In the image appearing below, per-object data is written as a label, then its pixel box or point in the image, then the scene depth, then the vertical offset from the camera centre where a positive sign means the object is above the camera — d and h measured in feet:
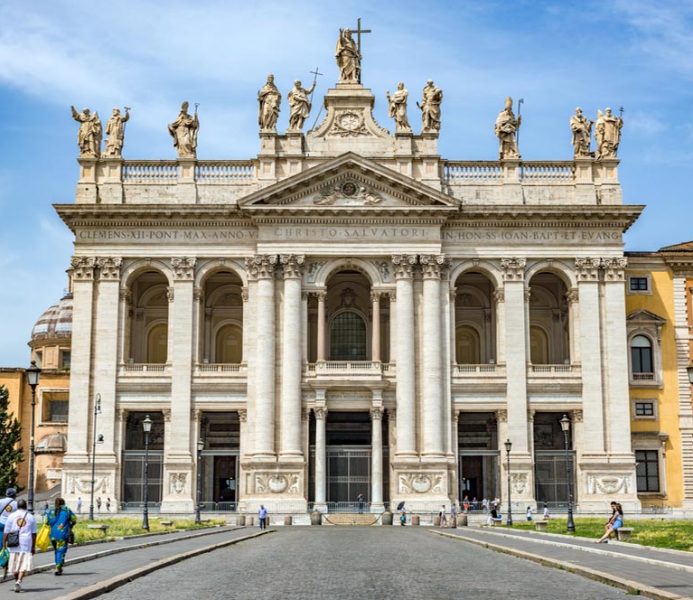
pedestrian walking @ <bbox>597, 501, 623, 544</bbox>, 120.55 -6.70
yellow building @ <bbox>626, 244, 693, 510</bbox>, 216.33 +14.58
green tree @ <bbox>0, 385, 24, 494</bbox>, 245.73 +4.60
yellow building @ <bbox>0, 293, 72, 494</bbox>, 283.79 +13.51
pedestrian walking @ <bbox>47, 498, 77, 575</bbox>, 82.43 -4.62
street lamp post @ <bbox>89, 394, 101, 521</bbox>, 195.04 +2.82
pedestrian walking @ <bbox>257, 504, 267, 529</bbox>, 176.45 -8.09
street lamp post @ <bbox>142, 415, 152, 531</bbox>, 153.69 -7.59
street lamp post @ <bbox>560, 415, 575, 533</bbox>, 147.23 -4.07
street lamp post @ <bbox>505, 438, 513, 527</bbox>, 174.88 +1.01
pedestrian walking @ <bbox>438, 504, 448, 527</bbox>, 187.02 -9.26
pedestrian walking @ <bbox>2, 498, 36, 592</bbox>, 74.34 -4.78
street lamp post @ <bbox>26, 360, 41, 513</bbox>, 130.05 +9.92
